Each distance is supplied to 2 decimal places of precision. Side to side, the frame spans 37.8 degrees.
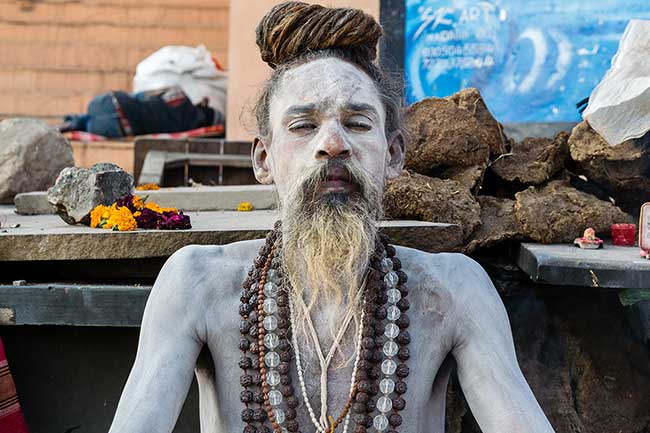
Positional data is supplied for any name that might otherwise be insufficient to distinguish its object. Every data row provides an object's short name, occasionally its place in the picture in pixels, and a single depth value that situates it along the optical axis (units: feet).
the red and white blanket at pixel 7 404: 11.05
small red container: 11.95
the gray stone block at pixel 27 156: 17.04
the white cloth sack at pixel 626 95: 11.97
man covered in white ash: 8.12
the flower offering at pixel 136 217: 11.46
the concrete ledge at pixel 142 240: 10.96
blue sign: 19.10
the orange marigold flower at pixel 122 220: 11.41
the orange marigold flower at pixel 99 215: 12.21
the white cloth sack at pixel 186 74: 27.63
